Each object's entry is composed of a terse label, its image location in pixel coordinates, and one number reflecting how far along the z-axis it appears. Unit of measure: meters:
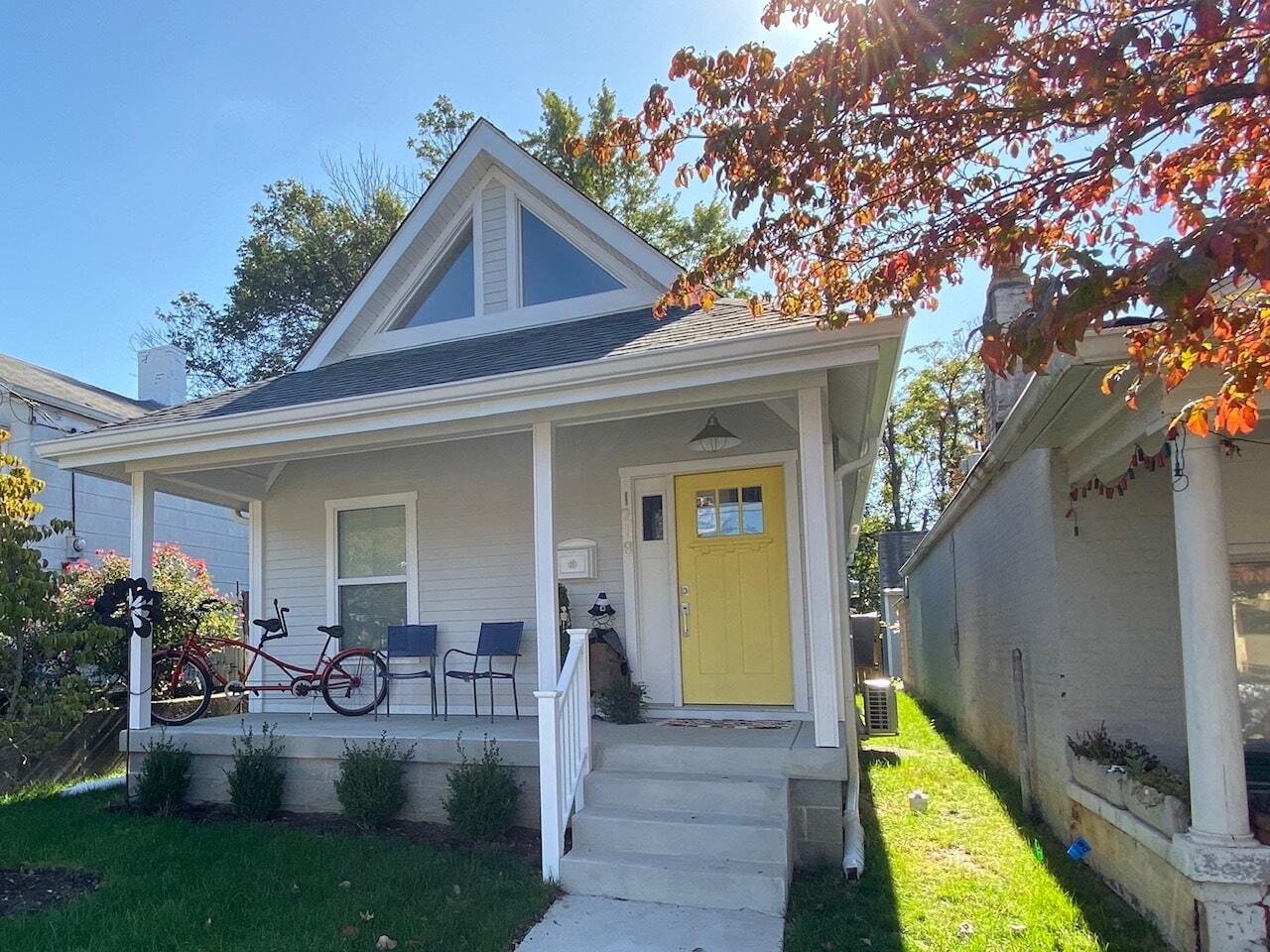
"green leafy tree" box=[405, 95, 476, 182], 21.70
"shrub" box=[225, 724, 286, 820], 5.89
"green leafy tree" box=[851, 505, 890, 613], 28.11
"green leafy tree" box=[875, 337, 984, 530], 27.75
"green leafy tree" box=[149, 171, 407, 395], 21.05
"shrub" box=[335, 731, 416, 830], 5.56
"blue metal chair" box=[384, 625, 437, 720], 7.23
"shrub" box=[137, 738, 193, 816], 6.12
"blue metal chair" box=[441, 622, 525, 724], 6.80
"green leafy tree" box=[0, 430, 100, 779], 5.72
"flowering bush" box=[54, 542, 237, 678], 7.92
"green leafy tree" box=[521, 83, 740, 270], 19.28
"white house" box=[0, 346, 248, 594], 10.91
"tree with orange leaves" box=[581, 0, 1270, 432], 2.55
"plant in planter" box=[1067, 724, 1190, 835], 3.93
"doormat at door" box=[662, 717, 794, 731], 5.80
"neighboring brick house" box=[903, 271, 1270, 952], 3.68
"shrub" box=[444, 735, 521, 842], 5.21
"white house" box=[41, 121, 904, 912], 4.74
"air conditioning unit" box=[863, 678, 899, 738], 9.04
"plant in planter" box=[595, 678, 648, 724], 6.27
